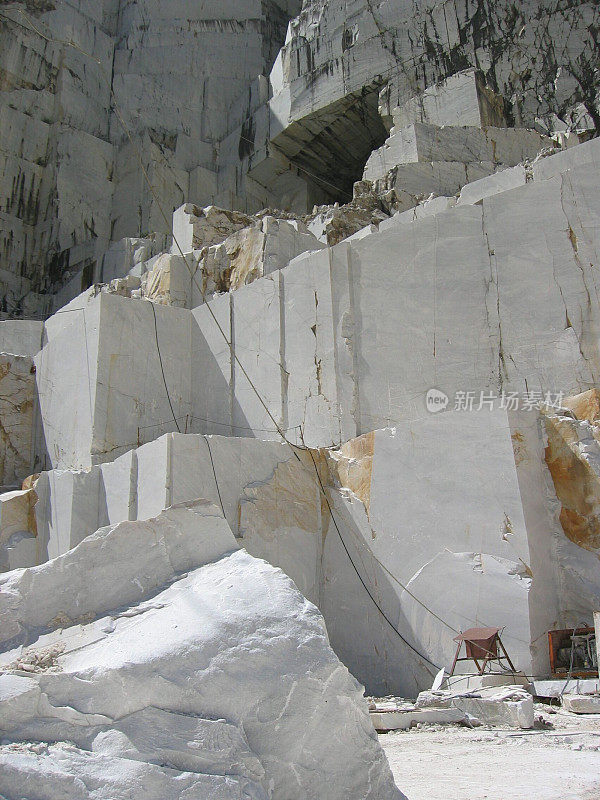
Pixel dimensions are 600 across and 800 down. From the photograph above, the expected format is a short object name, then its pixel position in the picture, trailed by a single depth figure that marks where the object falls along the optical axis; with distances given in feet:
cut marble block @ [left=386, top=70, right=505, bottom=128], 57.31
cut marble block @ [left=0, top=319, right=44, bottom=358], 50.83
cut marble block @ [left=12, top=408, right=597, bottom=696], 21.68
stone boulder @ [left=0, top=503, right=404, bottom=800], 7.41
